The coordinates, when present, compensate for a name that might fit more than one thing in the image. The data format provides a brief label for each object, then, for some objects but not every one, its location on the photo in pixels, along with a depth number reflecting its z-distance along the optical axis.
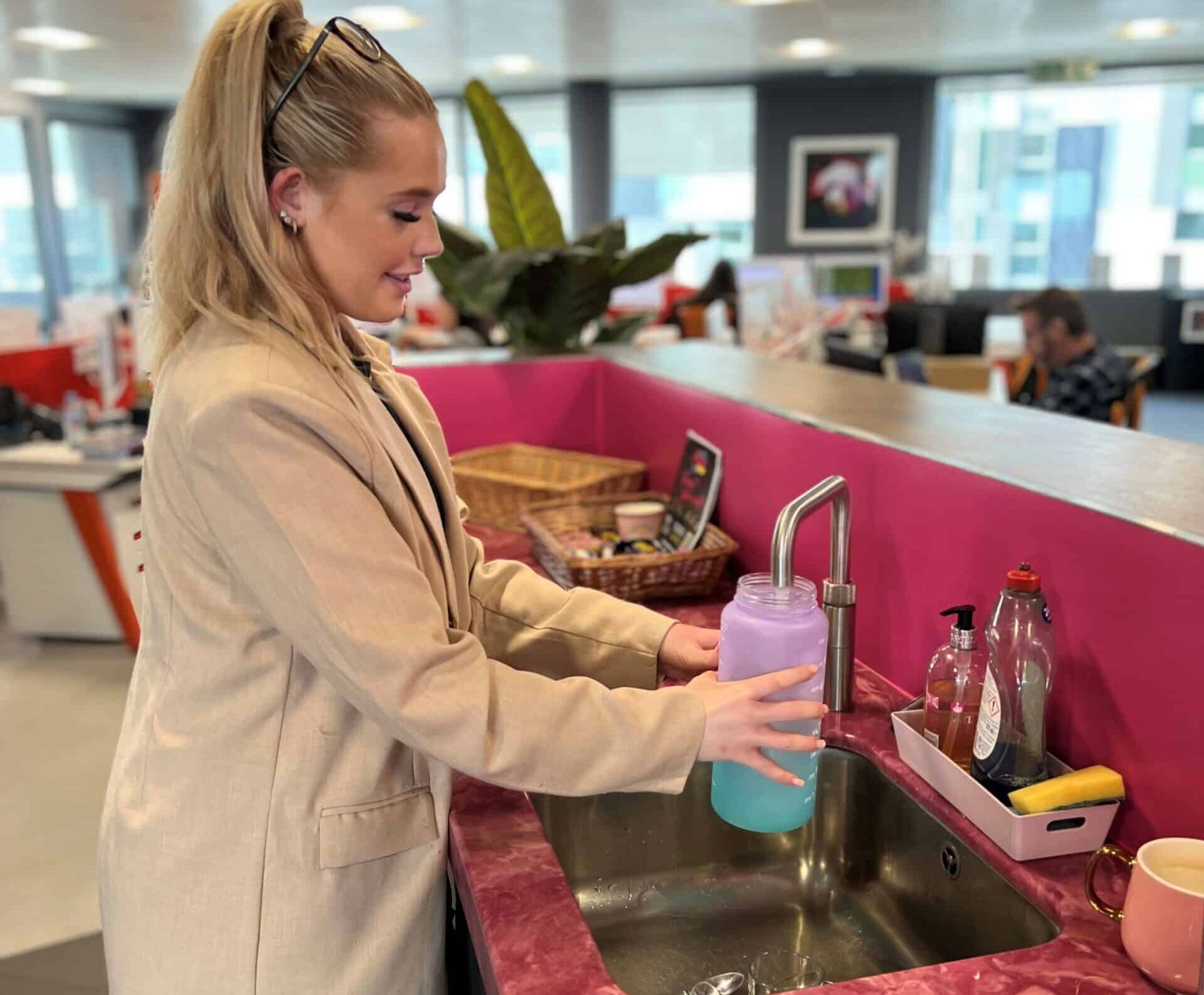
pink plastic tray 0.97
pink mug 0.79
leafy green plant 2.59
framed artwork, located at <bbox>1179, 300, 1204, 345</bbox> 9.34
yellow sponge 0.97
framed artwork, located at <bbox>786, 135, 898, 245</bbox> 9.95
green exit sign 9.02
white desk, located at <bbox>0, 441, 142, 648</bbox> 3.72
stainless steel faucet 1.19
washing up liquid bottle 1.03
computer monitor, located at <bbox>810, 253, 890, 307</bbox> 9.41
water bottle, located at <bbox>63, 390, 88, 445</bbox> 3.85
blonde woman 0.82
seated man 3.98
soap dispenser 1.09
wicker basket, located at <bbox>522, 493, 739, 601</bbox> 1.68
